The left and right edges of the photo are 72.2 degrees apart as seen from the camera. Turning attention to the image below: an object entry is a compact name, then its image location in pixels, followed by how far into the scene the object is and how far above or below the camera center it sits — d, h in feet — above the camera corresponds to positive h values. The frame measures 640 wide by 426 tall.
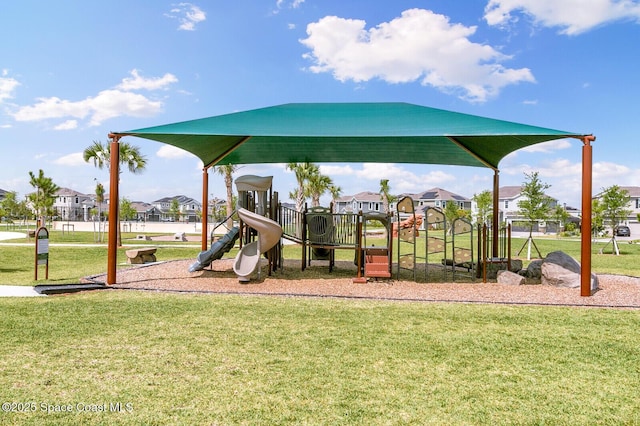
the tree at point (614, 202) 79.81 +3.37
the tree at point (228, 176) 125.39 +12.07
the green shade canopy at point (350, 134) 30.50 +6.83
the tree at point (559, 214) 135.64 +1.89
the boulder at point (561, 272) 31.76 -3.82
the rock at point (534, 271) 37.06 -4.34
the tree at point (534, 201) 65.36 +2.91
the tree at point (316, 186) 105.70 +7.98
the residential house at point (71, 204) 322.75 +9.04
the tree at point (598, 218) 86.50 +0.48
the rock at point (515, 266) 39.48 -4.20
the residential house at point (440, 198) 276.82 +13.40
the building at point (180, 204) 361.51 +11.59
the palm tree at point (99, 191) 96.24 +5.64
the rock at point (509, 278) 33.81 -4.56
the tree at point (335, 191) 139.64 +9.11
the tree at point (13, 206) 232.94 +5.11
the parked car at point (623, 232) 149.38 -3.91
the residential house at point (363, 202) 290.68 +11.15
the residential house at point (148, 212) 349.00 +3.96
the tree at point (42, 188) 134.31 +9.06
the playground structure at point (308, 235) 33.68 -1.44
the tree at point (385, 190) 212.02 +14.13
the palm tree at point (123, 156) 86.33 +12.08
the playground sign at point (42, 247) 32.99 -2.41
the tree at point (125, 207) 213.05 +4.66
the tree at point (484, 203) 177.69 +6.85
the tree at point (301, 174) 101.09 +10.21
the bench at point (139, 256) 45.91 -4.11
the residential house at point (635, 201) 217.62 +10.03
